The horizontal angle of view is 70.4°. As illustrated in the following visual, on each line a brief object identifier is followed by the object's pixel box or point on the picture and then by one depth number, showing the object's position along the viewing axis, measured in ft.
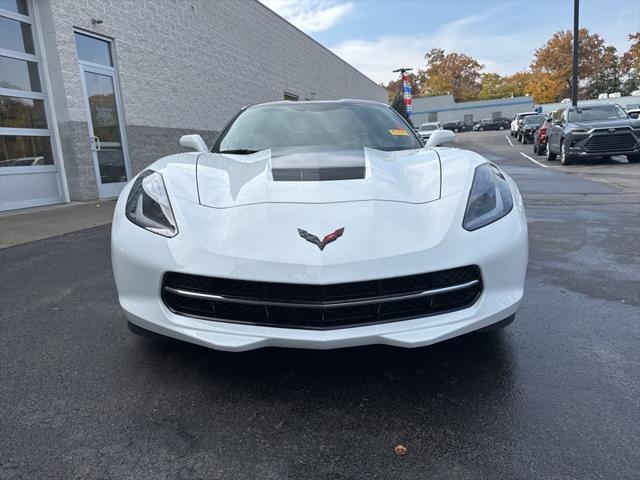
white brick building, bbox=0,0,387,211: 25.58
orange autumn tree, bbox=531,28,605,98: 199.21
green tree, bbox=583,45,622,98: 207.72
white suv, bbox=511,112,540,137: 97.60
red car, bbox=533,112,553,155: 54.54
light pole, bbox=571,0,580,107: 68.95
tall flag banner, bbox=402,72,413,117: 102.27
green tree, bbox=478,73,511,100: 264.93
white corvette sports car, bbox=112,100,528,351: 5.65
